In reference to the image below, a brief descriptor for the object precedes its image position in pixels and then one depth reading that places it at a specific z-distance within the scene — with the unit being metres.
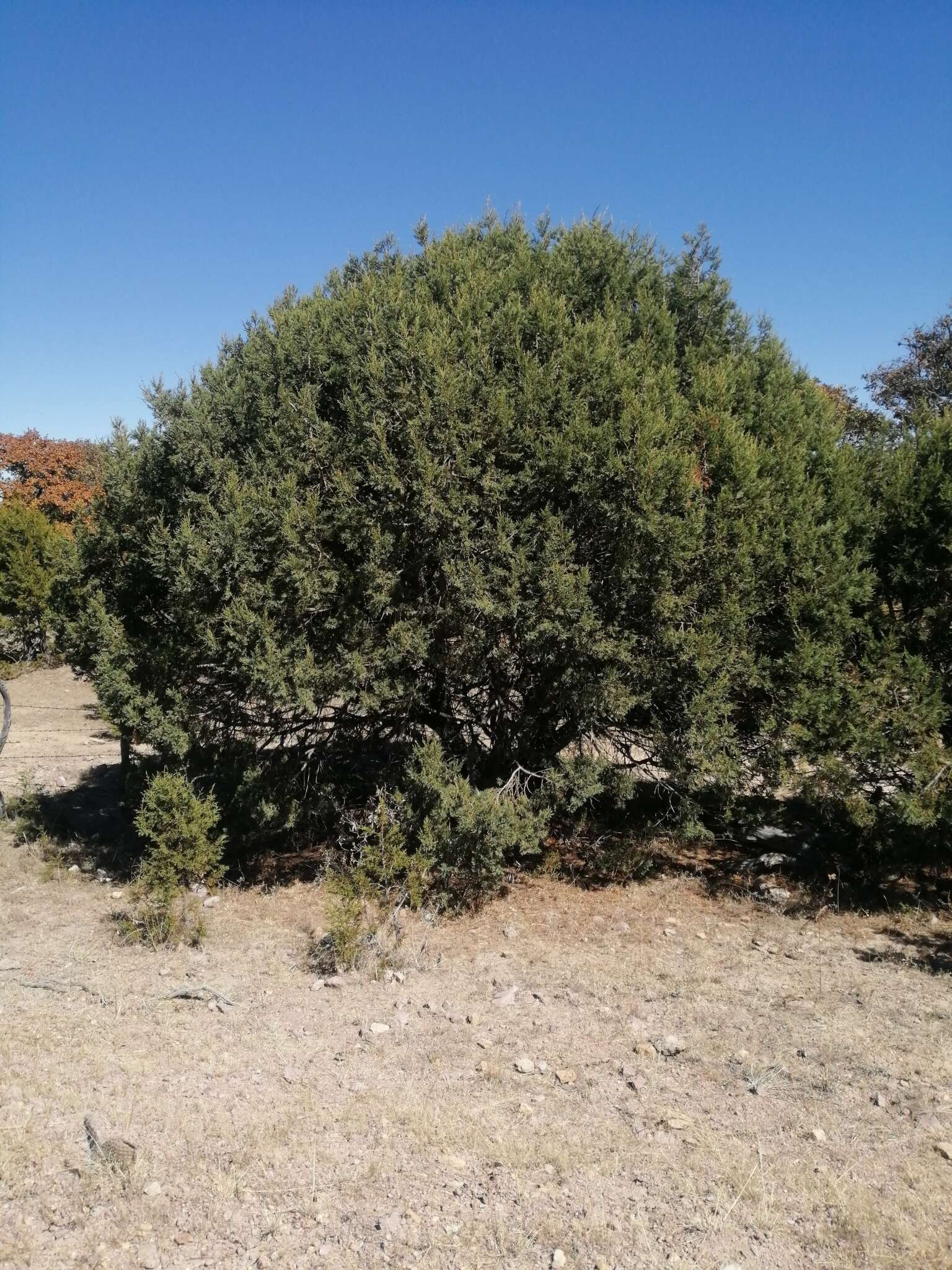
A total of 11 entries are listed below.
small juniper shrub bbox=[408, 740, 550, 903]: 5.94
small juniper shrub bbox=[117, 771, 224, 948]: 5.95
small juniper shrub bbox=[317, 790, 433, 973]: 5.40
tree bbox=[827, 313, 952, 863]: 5.71
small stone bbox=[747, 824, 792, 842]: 7.85
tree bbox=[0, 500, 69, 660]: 18.48
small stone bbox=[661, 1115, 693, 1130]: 3.56
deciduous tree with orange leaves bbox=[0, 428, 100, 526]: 26.78
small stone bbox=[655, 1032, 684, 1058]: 4.27
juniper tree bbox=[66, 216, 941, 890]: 5.76
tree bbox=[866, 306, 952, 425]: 20.39
